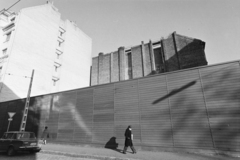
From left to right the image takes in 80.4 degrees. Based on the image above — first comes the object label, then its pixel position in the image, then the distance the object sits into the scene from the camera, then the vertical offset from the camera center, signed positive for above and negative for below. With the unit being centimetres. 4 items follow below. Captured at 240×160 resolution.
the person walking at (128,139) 884 -68
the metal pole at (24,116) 1338 +119
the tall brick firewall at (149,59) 2317 +1223
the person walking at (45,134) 1443 -48
